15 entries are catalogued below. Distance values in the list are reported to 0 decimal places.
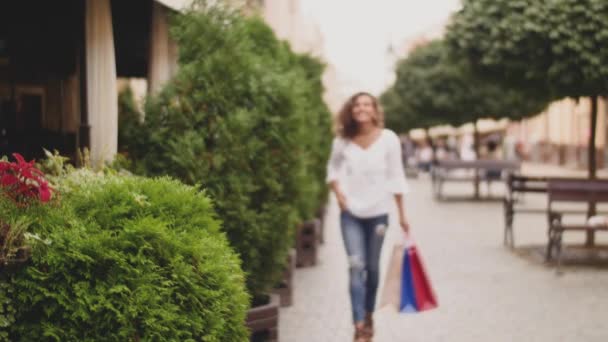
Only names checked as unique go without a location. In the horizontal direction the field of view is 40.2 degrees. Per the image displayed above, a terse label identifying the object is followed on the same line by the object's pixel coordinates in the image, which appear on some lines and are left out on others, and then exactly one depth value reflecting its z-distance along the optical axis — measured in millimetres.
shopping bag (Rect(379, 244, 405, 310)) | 6523
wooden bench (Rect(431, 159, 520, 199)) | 21812
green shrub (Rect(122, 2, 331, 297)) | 6160
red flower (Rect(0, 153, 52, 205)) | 4316
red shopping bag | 6480
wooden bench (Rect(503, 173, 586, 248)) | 12400
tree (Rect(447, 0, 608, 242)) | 10383
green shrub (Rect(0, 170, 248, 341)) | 4035
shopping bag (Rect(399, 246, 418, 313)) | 6480
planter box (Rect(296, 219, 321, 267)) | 10516
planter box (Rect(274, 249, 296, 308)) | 8016
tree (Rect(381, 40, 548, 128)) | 25734
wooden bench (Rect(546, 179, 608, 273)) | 10586
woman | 6371
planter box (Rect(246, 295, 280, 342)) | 6207
